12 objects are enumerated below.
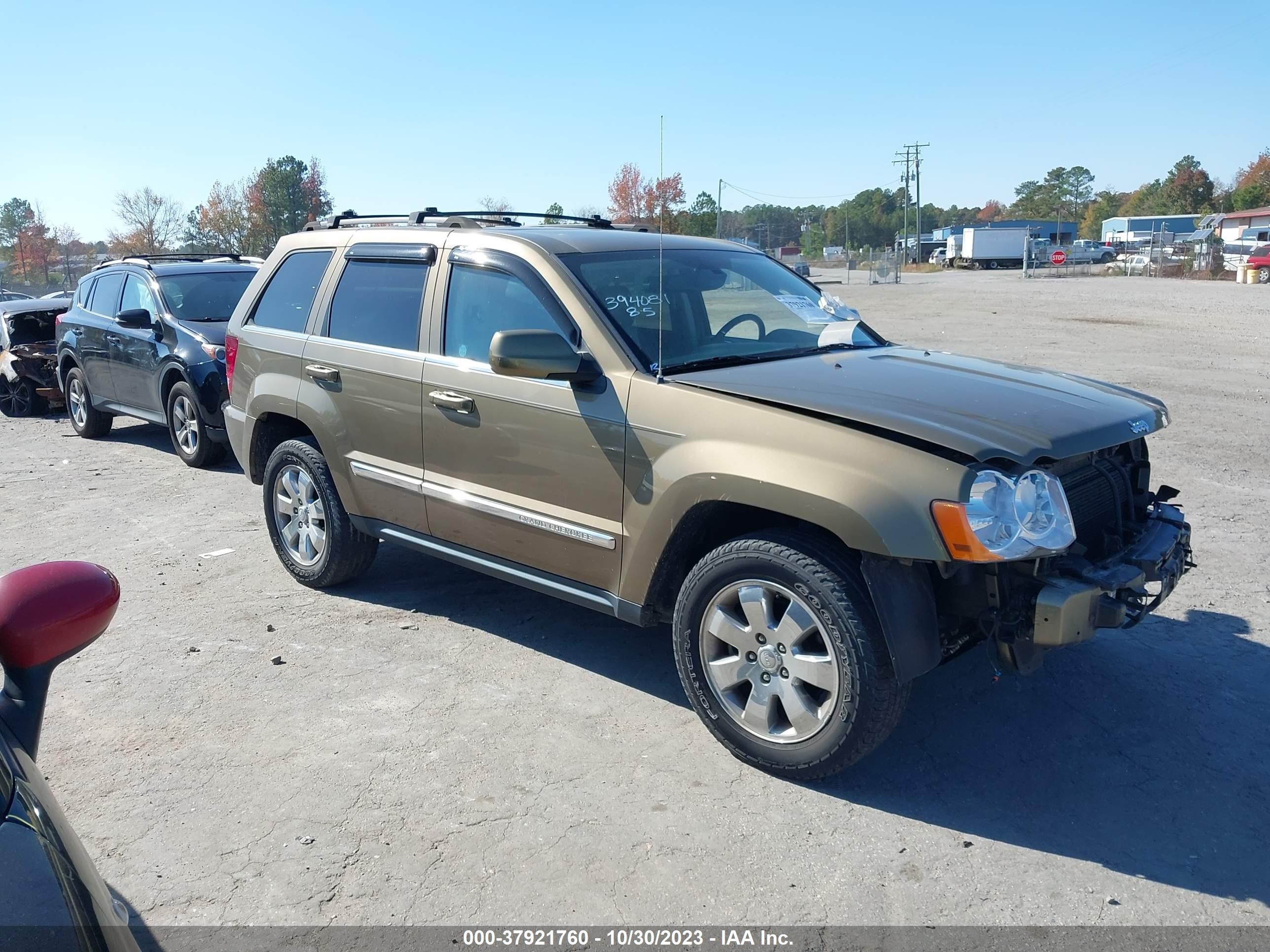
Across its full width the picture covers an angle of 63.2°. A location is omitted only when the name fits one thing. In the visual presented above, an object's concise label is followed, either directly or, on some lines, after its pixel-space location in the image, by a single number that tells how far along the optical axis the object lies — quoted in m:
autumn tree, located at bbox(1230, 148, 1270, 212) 83.75
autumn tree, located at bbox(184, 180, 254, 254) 66.50
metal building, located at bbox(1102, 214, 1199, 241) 82.38
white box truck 63.81
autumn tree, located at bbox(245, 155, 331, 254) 69.25
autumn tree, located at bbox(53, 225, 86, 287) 78.69
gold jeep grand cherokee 3.43
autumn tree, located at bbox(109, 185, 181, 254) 63.41
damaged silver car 13.67
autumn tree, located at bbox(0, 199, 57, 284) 75.12
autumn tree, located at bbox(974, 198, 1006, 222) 159.38
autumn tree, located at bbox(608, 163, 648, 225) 57.25
